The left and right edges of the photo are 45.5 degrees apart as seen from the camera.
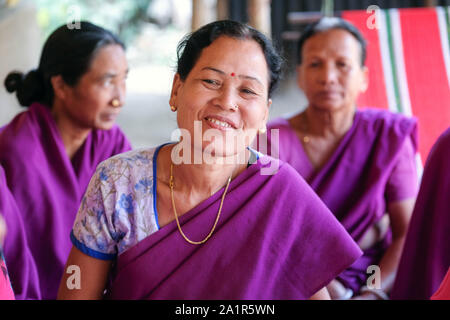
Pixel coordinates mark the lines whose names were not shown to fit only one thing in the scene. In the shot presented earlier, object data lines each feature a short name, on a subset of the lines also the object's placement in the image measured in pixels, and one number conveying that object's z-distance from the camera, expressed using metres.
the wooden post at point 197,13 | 4.48
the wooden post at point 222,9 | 4.97
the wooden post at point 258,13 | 4.12
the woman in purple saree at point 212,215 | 1.51
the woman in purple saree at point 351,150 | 2.29
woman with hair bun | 2.23
